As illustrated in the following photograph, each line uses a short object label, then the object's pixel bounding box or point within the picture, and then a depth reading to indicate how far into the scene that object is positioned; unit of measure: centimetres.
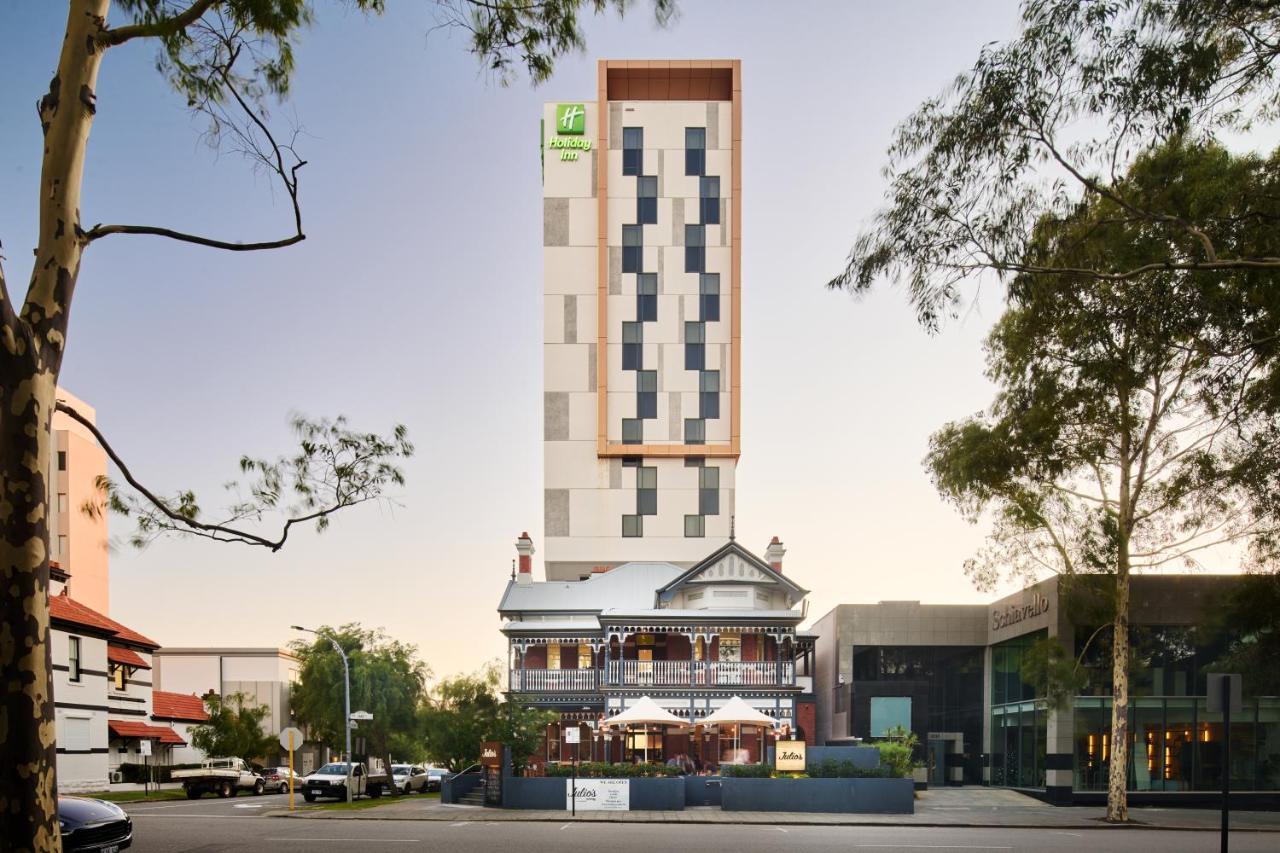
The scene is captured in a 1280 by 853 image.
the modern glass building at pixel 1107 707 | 3694
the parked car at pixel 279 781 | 5250
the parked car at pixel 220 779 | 4609
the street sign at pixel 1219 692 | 1689
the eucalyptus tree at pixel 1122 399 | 1766
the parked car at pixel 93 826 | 1677
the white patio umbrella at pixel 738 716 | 3989
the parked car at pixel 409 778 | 5231
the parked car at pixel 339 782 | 3997
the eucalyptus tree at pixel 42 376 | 736
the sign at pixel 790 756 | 3494
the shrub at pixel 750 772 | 3488
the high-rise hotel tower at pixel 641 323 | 6606
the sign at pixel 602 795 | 3372
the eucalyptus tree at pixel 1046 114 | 1412
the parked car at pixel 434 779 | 5863
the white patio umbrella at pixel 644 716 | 3984
